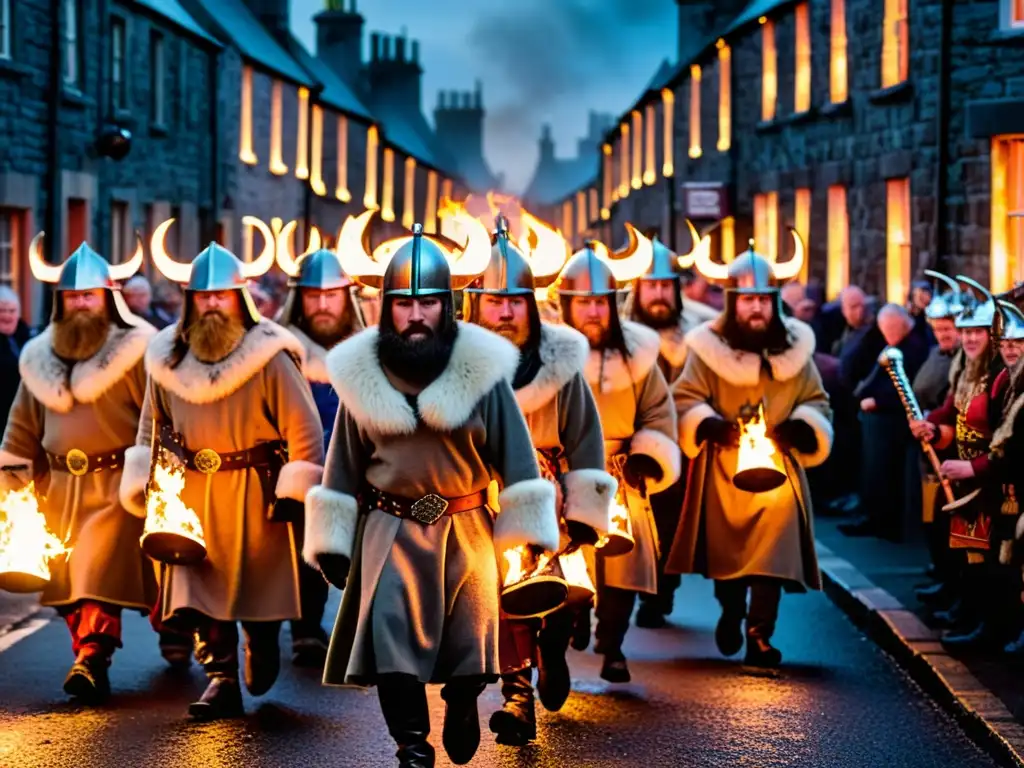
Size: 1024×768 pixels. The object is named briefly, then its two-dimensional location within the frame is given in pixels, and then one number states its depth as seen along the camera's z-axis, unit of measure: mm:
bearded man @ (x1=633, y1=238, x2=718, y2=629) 12617
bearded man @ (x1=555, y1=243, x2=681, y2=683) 10078
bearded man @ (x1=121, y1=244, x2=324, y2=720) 9281
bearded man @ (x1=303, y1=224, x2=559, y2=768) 7469
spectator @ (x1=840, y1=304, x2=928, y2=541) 16156
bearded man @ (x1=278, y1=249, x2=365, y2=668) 11289
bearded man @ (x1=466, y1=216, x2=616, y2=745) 8383
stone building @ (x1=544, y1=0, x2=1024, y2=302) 20156
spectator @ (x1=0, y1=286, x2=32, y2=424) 14477
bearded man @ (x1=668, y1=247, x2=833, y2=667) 10797
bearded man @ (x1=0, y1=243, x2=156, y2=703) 9812
